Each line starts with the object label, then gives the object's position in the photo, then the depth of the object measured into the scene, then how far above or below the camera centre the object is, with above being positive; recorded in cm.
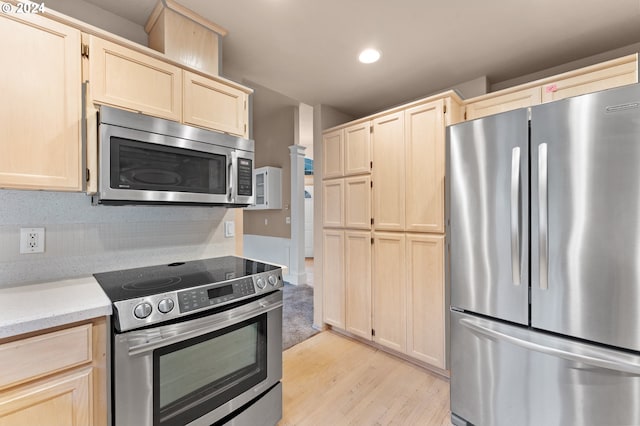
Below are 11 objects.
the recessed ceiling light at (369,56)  215 +125
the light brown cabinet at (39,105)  118 +48
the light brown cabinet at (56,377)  94 -61
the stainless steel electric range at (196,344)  113 -64
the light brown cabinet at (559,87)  174 +88
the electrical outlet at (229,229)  219 -14
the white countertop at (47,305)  94 -37
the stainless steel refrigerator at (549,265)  128 -28
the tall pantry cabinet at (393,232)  226 -19
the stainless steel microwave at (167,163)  135 +28
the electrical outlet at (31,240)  140 -15
